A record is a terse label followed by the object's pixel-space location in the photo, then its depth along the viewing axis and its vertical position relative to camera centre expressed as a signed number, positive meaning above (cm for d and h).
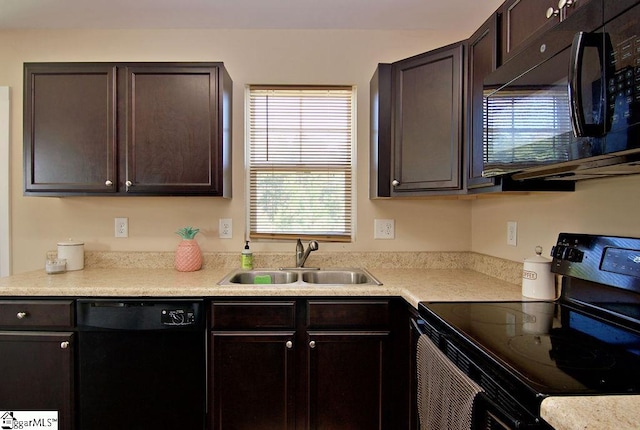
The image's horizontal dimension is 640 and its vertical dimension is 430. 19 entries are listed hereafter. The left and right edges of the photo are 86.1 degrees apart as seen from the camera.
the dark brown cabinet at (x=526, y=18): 103 +65
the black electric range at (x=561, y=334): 76 -37
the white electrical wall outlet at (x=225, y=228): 221 -11
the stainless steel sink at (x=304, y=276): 206 -39
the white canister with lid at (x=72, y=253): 203 -25
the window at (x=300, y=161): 224 +33
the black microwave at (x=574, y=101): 74 +29
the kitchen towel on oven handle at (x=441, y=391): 93 -55
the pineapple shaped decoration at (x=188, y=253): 202 -25
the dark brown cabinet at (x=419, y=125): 167 +46
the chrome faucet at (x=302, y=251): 207 -25
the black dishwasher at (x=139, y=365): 158 -71
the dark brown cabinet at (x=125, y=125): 187 +47
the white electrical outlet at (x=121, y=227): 219 -10
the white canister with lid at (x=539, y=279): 143 -28
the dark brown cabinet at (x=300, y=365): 159 -72
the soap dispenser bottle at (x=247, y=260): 209 -30
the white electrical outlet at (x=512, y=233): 179 -11
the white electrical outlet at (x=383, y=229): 224 -11
